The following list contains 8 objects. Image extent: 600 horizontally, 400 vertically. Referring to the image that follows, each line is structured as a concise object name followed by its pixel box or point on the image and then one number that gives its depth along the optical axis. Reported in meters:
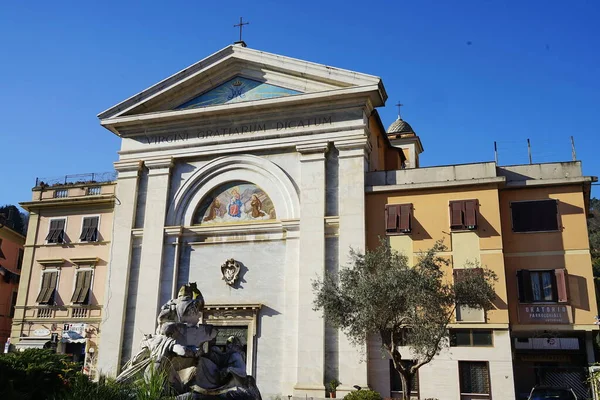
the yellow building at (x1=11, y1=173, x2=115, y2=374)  28.08
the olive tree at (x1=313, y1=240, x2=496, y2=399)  18.28
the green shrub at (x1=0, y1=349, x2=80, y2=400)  12.60
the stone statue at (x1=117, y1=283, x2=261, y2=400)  11.05
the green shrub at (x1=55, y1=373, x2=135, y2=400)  8.68
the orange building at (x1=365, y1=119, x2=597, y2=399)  22.08
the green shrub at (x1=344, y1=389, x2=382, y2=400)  20.39
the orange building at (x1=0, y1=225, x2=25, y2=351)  33.91
